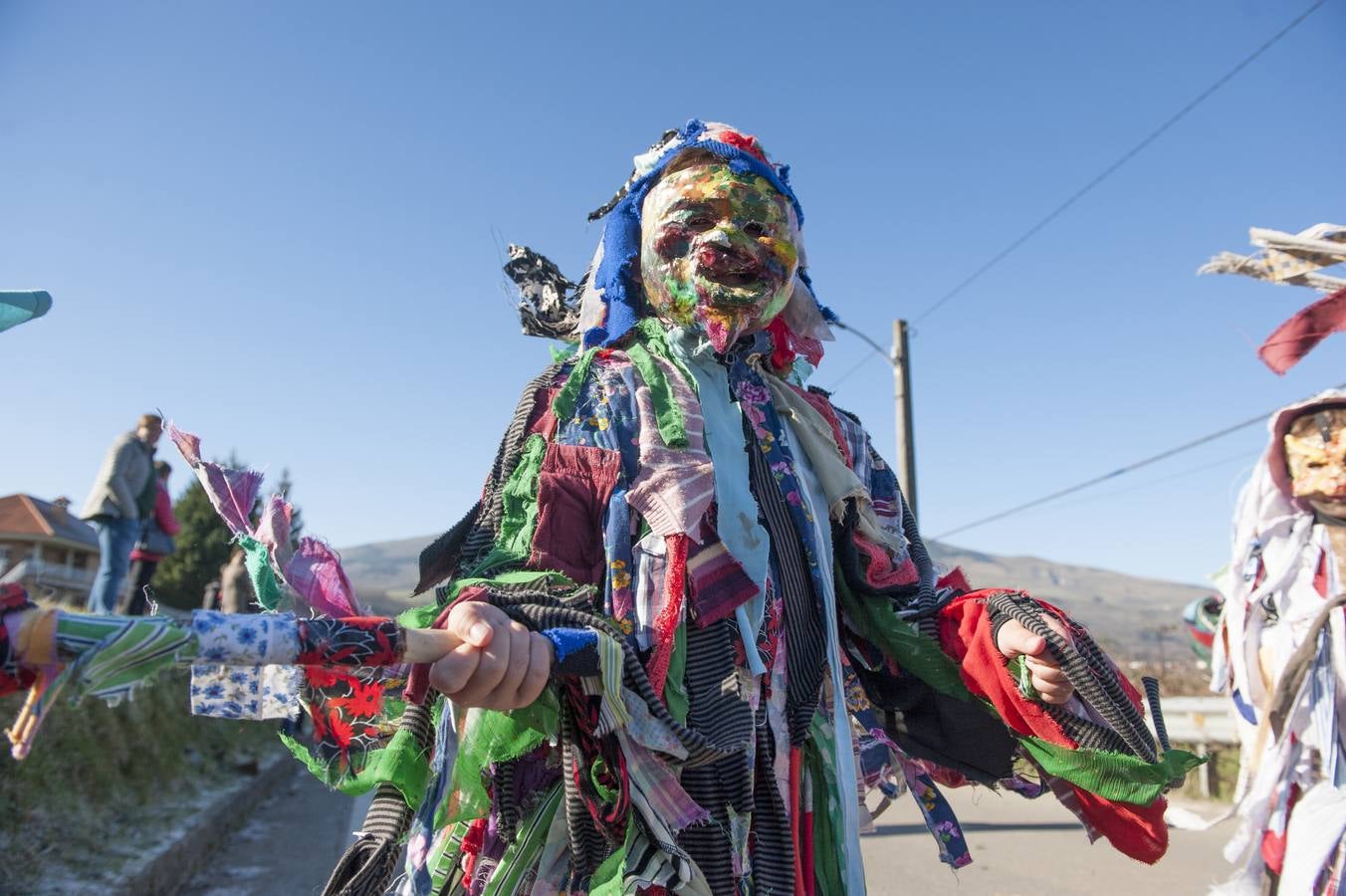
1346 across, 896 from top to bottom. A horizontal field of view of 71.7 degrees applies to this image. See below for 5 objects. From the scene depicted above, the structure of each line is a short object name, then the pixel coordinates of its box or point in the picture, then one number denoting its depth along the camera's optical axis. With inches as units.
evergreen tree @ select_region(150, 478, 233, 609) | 839.7
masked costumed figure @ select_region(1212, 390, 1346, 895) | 119.2
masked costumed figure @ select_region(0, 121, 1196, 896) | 57.2
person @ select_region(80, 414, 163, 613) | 229.3
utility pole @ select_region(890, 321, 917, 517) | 466.6
